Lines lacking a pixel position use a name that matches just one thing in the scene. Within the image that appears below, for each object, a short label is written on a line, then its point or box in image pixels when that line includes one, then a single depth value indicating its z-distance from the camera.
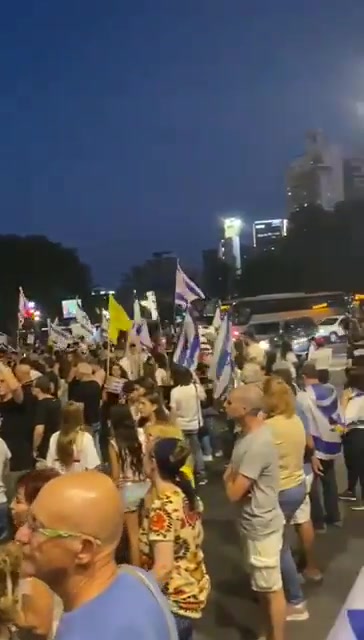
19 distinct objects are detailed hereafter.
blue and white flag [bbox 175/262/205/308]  16.20
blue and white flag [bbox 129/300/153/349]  15.10
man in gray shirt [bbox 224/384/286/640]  5.86
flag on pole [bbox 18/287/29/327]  25.65
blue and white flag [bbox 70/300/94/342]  26.70
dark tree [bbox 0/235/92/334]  80.36
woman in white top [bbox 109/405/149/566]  6.09
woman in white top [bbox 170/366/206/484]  11.56
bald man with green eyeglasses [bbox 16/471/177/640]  2.60
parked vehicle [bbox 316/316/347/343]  37.14
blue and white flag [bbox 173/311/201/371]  13.17
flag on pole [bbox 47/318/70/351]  24.25
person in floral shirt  4.57
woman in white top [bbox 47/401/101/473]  6.99
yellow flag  13.37
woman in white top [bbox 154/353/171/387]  13.31
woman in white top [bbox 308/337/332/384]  9.86
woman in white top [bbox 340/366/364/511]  10.03
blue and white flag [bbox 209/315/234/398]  12.36
